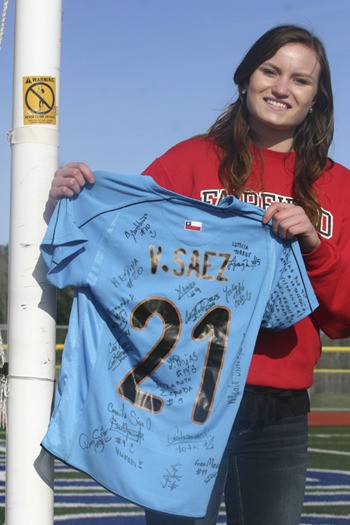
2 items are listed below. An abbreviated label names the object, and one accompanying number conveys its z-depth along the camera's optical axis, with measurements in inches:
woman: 115.0
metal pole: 113.3
